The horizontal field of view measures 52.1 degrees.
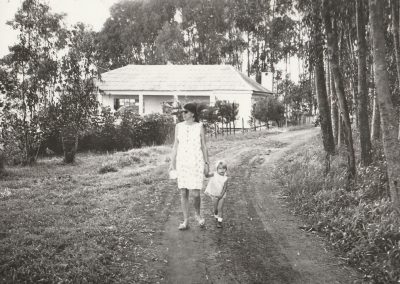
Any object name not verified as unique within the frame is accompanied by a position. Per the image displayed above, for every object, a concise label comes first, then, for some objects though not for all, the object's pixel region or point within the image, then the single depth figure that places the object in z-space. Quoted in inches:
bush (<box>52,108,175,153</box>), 724.7
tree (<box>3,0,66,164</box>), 564.4
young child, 261.0
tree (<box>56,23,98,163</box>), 605.0
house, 1211.2
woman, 245.4
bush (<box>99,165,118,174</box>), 494.9
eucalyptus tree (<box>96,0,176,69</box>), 1956.2
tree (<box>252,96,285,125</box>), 1139.3
